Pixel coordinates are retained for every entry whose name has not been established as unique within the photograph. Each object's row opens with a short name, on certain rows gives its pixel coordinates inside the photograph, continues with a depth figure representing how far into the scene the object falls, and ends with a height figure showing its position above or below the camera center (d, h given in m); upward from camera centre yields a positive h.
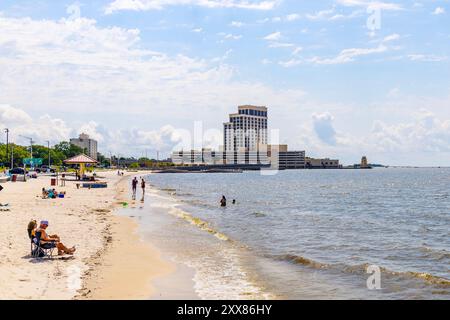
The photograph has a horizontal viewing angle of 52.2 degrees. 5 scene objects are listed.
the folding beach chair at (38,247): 16.84 -3.15
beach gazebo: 67.19 +0.19
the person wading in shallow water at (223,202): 51.03 -4.48
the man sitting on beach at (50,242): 16.94 -2.99
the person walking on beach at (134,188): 51.81 -3.10
